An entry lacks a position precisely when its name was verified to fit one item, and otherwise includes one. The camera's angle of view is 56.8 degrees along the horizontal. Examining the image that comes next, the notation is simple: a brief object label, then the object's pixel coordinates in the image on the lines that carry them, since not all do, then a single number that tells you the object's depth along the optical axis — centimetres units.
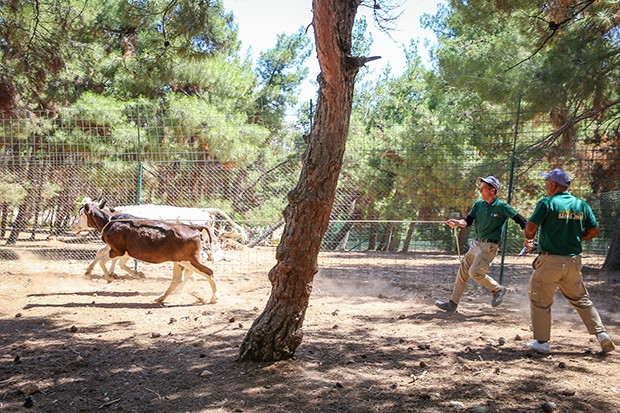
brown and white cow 822
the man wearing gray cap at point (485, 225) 710
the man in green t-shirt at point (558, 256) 552
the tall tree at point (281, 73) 1948
